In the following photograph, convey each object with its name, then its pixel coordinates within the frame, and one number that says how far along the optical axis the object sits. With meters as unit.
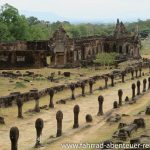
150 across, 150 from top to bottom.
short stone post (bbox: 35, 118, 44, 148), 21.80
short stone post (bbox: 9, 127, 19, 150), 19.89
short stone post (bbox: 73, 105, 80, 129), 25.67
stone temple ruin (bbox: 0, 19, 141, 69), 62.44
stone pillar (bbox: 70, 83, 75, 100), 36.84
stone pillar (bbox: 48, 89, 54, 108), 33.28
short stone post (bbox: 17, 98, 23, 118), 29.47
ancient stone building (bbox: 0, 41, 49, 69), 62.31
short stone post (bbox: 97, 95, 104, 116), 30.05
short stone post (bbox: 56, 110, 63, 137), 23.78
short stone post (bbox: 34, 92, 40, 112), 31.47
